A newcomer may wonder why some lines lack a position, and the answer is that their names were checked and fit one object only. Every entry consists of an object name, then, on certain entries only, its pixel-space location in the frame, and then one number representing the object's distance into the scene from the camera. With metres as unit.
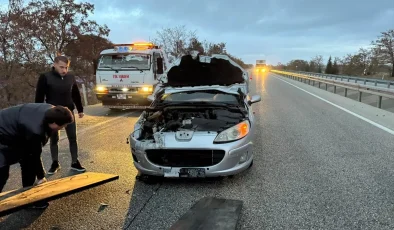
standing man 4.81
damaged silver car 4.29
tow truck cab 11.10
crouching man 3.19
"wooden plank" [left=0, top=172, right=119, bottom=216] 3.09
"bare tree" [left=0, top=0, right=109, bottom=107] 20.70
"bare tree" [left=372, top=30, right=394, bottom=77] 41.28
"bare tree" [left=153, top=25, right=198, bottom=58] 27.44
